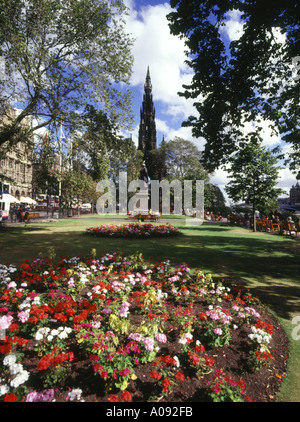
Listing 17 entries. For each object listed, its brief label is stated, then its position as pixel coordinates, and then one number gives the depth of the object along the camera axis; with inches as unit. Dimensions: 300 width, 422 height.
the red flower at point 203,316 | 144.3
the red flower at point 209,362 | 107.3
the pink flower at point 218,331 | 126.3
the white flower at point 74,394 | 88.4
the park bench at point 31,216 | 869.2
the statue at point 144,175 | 1036.4
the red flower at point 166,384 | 91.0
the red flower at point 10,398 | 82.2
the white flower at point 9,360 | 97.7
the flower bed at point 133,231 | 526.6
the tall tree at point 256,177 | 669.3
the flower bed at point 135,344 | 97.0
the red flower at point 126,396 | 85.5
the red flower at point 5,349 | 98.5
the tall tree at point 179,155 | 2224.4
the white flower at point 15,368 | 93.2
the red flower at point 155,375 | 94.2
